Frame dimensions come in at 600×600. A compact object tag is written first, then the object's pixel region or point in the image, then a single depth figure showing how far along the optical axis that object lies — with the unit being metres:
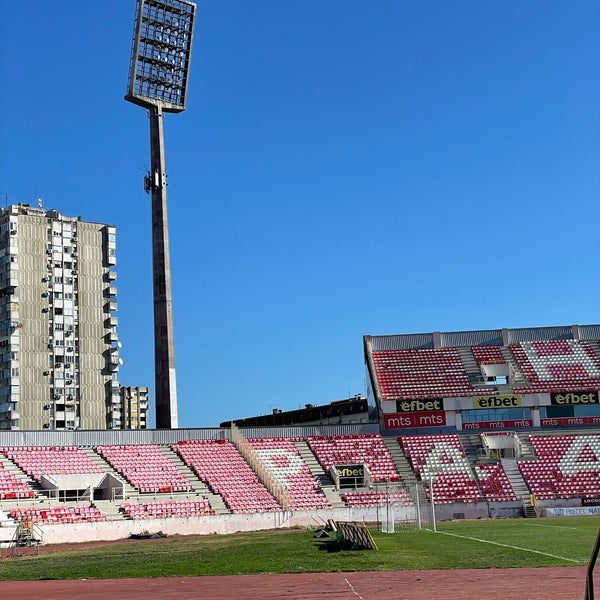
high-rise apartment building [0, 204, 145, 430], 118.44
